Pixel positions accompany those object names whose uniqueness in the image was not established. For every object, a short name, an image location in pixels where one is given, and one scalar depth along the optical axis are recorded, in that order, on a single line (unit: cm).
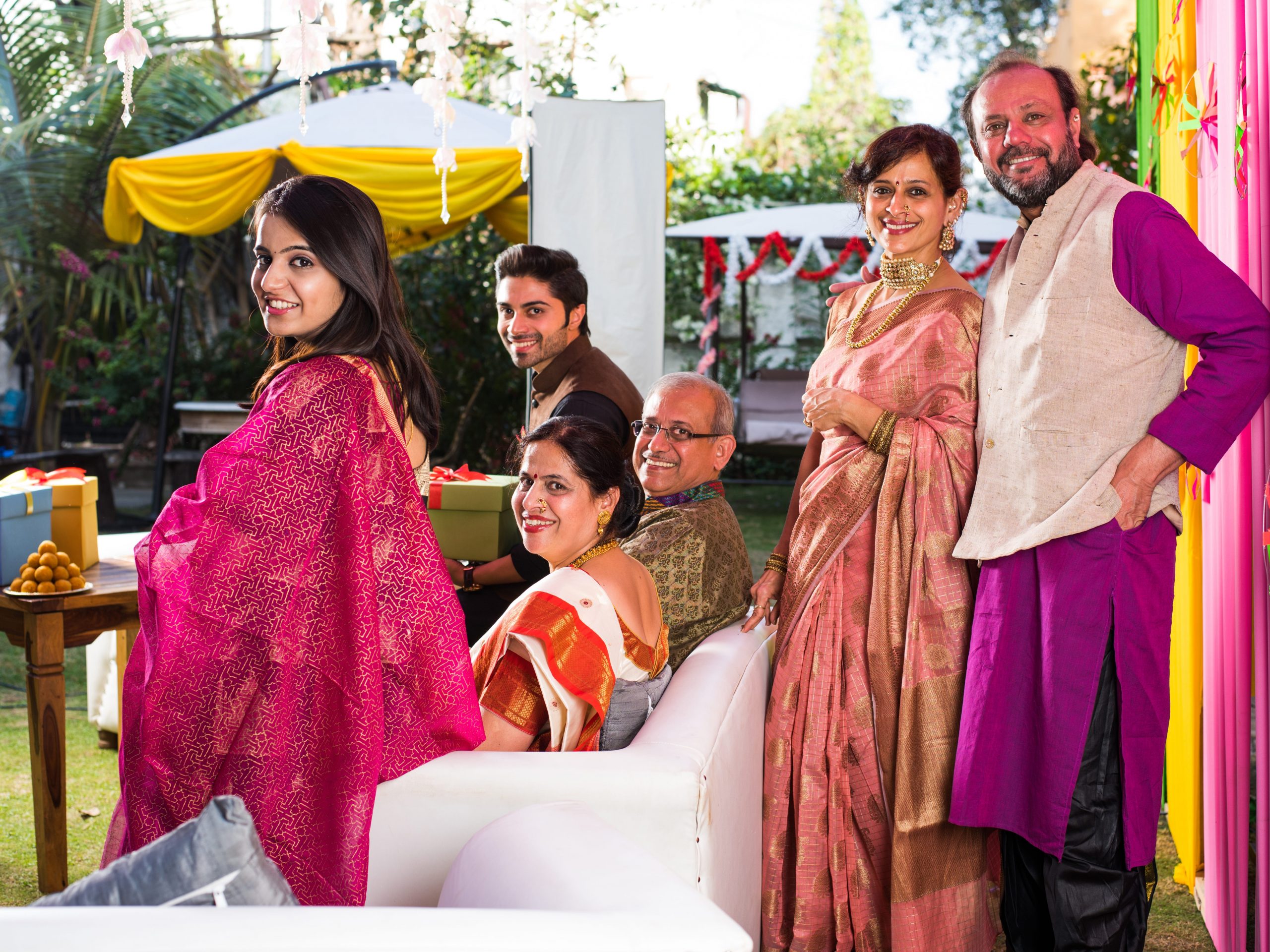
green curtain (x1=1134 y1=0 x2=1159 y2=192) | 279
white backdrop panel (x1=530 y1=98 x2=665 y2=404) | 375
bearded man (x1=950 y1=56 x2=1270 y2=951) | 186
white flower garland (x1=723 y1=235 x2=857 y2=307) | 866
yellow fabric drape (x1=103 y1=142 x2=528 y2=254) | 518
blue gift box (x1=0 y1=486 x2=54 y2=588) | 261
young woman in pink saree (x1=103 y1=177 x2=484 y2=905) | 156
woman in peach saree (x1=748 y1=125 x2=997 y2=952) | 214
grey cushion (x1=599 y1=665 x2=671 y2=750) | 183
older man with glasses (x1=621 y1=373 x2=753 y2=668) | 230
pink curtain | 188
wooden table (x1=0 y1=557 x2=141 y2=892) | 252
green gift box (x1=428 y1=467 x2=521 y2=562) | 294
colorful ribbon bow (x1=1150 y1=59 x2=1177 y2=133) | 254
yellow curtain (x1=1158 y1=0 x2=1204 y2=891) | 244
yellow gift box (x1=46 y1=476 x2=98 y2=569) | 279
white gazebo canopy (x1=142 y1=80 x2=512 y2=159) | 536
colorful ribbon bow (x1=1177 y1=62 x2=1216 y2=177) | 220
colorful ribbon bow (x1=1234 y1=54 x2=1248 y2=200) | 193
